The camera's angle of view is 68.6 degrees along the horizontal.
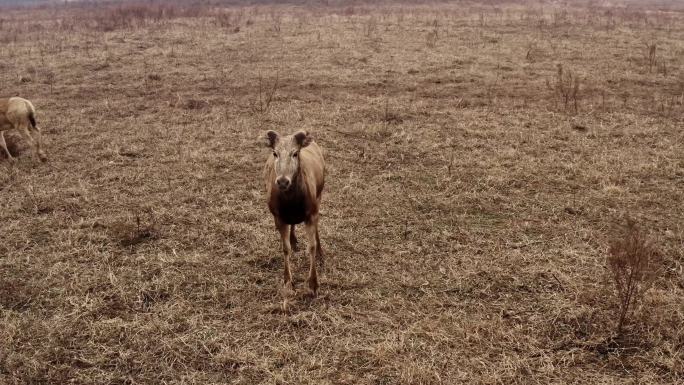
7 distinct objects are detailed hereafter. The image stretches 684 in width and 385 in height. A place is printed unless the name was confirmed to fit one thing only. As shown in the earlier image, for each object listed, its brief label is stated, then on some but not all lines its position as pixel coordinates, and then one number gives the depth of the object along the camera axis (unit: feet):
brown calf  16.92
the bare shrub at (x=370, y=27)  72.84
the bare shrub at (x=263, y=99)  41.45
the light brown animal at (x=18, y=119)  32.55
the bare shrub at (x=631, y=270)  16.31
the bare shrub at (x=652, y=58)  51.22
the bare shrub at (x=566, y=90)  39.22
